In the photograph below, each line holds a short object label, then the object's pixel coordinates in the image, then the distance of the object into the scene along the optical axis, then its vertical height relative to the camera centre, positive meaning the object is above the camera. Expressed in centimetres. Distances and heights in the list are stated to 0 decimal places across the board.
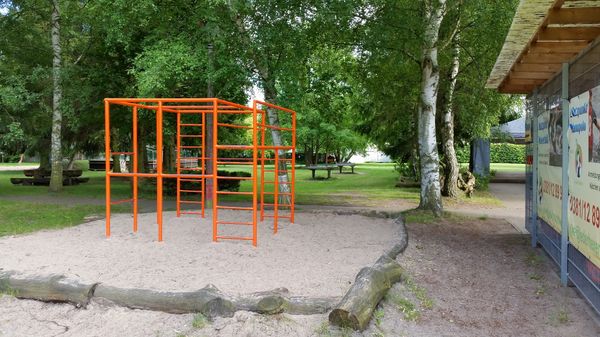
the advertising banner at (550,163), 710 -6
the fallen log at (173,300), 489 -134
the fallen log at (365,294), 460 -130
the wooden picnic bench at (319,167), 2819 -39
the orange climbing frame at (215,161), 732 -1
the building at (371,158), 7243 +21
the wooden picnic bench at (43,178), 2201 -72
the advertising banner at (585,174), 514 -16
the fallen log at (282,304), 485 -134
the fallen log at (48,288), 530 -131
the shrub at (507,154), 5356 +50
